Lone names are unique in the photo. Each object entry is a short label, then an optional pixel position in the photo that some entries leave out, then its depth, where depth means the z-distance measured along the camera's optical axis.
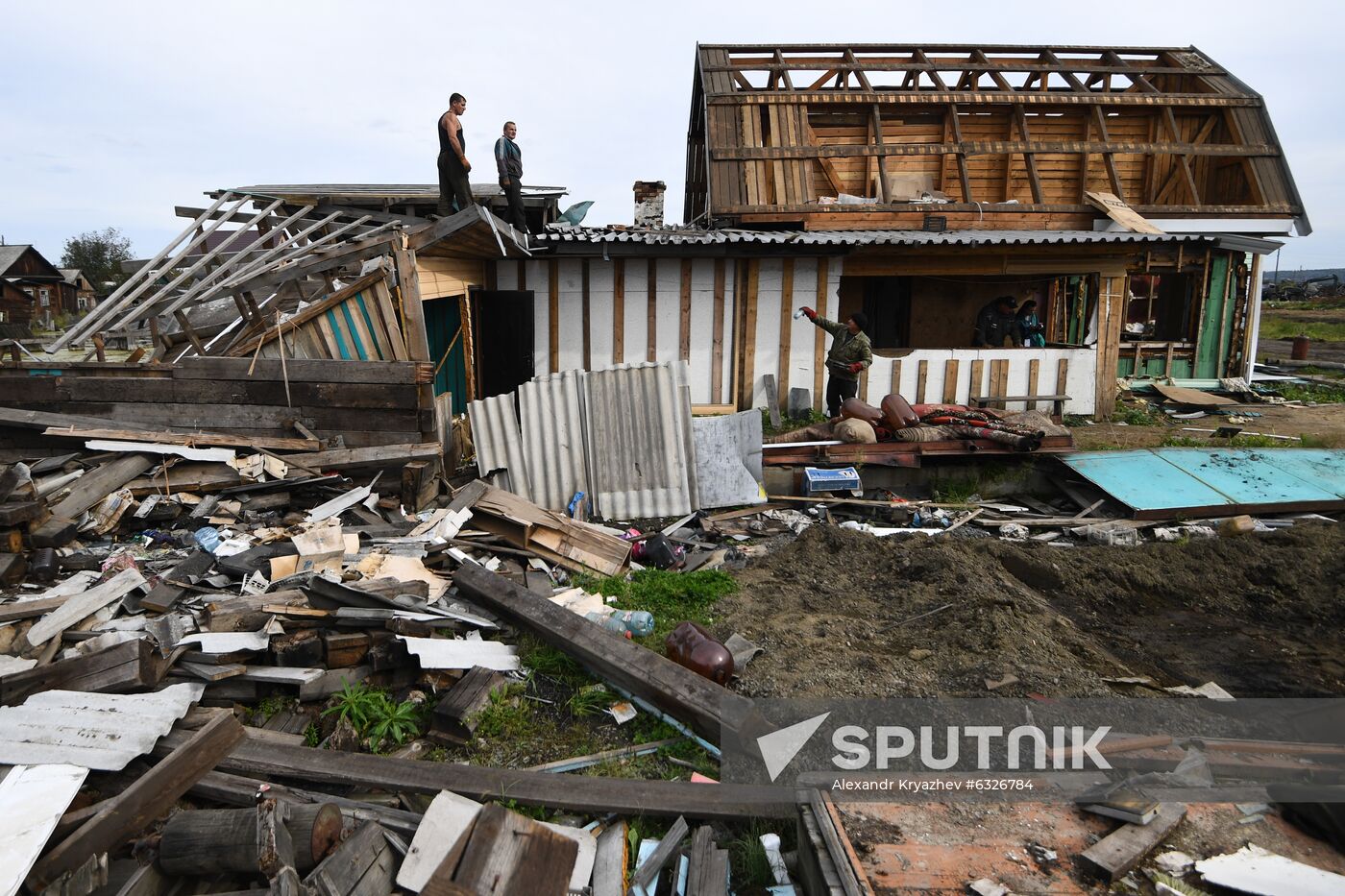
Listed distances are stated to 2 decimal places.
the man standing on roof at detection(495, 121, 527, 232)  10.57
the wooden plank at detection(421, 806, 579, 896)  2.87
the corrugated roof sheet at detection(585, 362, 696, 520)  8.05
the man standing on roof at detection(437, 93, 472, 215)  9.34
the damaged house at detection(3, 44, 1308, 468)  7.18
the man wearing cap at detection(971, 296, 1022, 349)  12.79
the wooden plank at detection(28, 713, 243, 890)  2.79
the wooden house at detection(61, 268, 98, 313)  47.84
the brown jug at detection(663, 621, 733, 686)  4.53
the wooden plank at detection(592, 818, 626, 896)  3.19
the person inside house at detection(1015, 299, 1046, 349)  13.02
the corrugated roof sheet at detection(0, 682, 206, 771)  3.27
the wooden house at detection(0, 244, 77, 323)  42.25
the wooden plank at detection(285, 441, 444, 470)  6.87
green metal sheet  8.20
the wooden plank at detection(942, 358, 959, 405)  12.12
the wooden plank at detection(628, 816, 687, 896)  3.19
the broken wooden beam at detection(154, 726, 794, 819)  3.50
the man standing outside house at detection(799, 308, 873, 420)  9.91
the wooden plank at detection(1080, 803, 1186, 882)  2.76
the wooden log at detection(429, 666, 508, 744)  4.10
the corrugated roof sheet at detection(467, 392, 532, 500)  7.98
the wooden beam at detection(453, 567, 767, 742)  3.97
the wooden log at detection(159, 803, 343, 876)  2.82
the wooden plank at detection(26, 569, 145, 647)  4.36
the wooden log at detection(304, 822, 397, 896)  2.80
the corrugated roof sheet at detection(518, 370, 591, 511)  8.00
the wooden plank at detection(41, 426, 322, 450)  6.62
